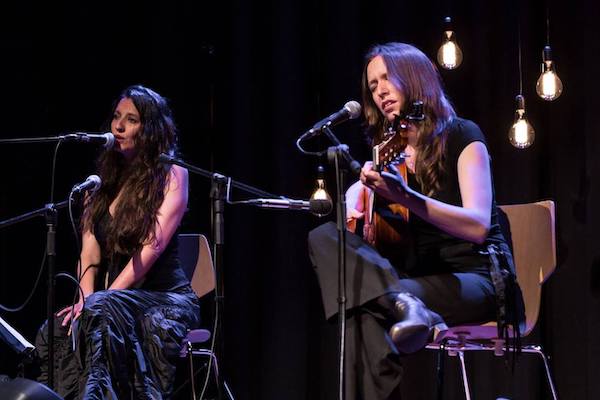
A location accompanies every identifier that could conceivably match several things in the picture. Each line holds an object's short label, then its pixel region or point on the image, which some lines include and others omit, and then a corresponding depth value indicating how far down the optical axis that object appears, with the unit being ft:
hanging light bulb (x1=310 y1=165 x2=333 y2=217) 19.13
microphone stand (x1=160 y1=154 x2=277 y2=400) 19.27
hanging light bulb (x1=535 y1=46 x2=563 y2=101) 25.48
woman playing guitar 16.63
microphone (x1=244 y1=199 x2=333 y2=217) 19.22
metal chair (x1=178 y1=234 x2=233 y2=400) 27.14
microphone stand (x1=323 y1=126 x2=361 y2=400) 16.05
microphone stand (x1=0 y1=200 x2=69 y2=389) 21.04
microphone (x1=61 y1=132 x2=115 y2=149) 21.89
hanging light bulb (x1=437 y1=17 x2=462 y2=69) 26.43
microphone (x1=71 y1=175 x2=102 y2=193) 21.83
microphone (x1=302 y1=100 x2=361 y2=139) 17.81
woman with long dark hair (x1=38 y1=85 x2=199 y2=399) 20.88
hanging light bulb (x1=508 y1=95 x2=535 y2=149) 26.04
